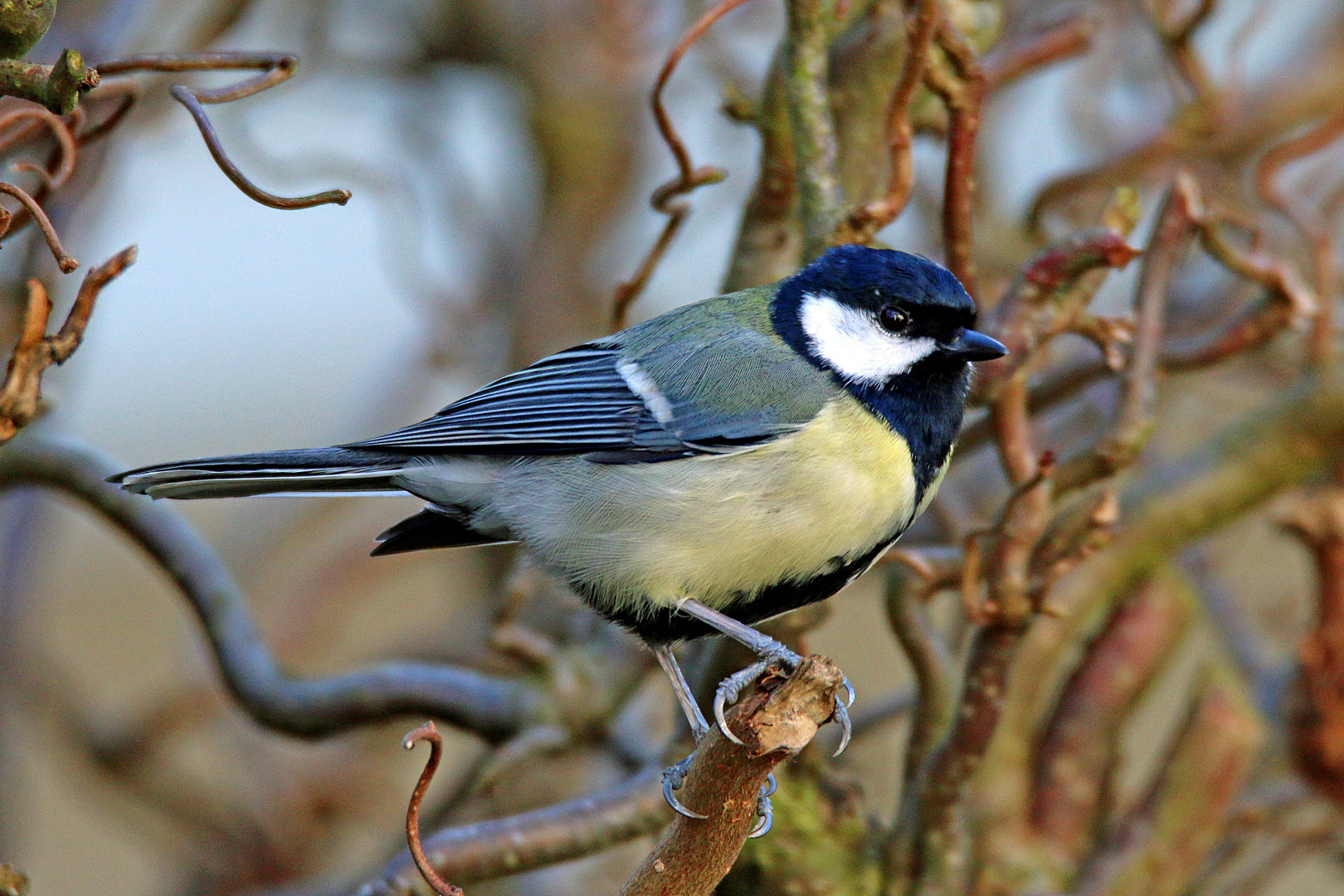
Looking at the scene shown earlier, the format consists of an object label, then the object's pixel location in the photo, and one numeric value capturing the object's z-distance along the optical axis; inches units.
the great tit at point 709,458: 126.8
